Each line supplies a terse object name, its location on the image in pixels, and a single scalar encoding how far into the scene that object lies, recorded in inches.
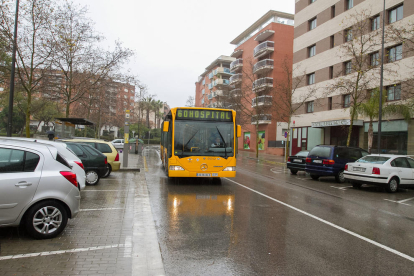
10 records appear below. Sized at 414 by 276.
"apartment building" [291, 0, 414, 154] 935.0
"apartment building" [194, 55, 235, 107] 2812.5
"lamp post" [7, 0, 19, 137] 526.0
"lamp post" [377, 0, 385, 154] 725.4
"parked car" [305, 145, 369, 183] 573.3
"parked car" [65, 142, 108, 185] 435.8
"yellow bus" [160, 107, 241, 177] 439.5
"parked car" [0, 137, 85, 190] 311.1
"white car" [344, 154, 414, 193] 468.8
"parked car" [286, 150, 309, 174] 691.3
